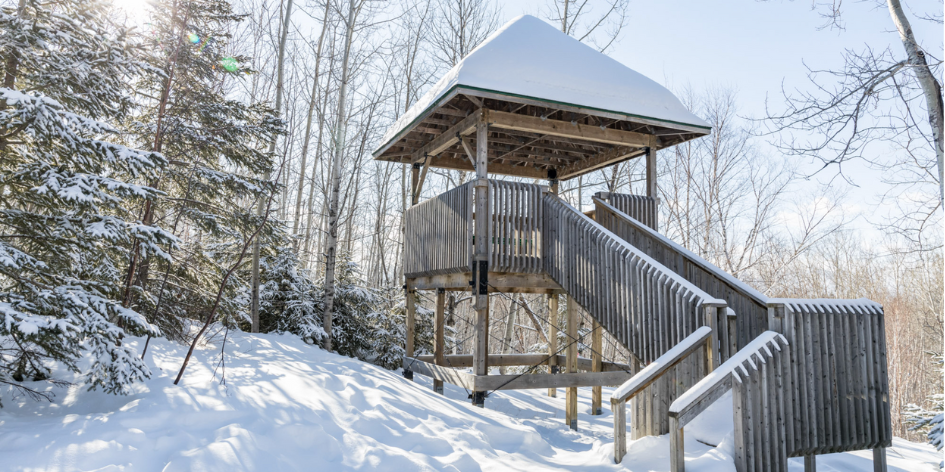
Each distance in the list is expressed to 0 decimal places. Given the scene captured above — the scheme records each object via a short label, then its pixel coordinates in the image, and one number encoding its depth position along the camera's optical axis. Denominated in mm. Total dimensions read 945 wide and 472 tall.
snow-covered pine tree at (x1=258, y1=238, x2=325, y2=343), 13773
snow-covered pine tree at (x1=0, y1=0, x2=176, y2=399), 5137
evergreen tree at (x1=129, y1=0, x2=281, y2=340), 9594
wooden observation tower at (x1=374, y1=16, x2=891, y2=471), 4875
